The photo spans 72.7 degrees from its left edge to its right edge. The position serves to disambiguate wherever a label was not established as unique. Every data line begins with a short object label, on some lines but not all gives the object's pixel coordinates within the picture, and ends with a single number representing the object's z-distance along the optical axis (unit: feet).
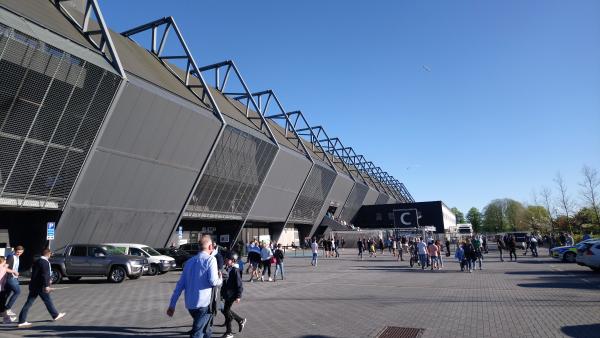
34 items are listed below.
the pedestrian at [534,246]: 92.41
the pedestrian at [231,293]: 23.75
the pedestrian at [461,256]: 63.46
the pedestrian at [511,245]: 83.20
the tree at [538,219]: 243.95
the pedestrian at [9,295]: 28.22
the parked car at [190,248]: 82.13
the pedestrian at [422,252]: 68.33
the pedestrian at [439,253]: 67.97
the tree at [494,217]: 392.27
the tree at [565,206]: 145.46
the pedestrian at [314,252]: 77.56
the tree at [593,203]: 124.22
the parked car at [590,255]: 56.03
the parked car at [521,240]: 124.59
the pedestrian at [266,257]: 54.29
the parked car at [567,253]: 74.94
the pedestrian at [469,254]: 61.93
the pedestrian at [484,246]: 113.80
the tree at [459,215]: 546.14
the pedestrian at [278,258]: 54.54
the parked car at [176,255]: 73.92
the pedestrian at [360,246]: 96.33
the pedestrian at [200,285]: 16.55
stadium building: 53.16
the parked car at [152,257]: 61.21
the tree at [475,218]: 466.25
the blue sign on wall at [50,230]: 56.39
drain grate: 22.70
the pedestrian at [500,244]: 83.41
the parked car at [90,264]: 54.54
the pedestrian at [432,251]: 67.51
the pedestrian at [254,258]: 54.03
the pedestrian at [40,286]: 26.96
